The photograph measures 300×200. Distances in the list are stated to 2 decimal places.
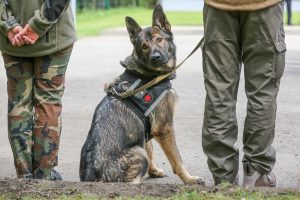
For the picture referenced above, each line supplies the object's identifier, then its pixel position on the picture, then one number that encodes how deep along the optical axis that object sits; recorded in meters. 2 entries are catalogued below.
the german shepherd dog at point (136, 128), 8.74
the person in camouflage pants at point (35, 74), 8.64
